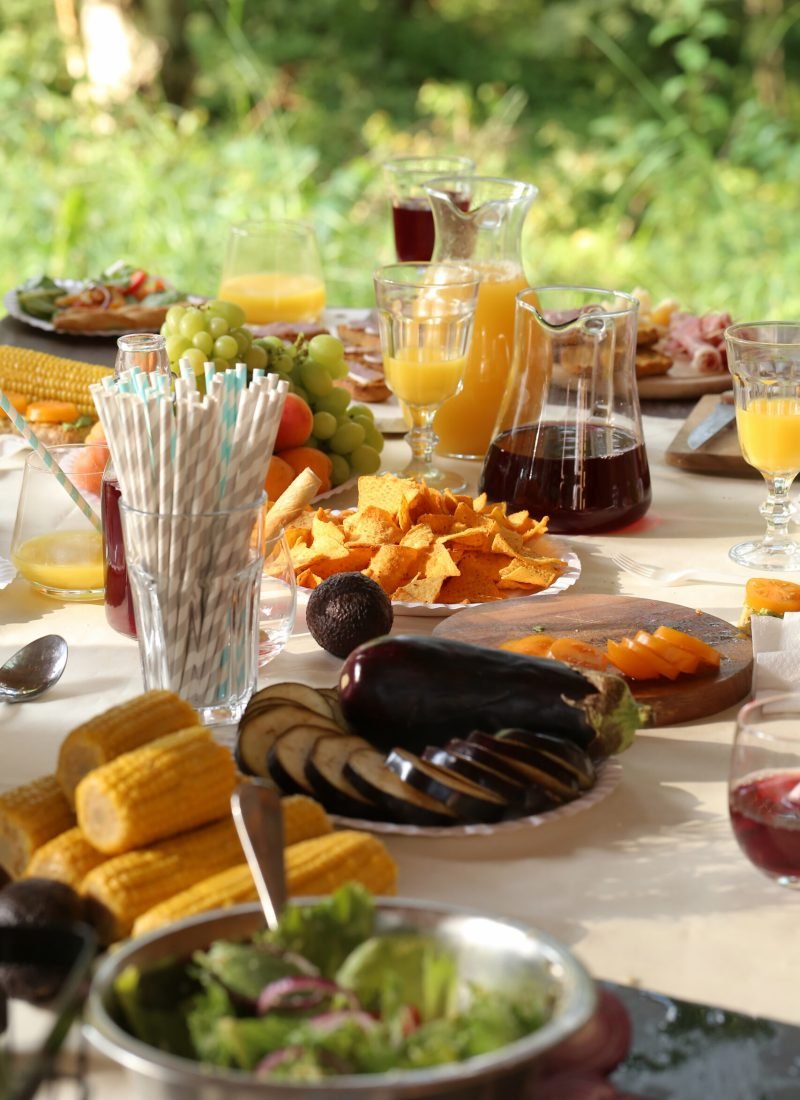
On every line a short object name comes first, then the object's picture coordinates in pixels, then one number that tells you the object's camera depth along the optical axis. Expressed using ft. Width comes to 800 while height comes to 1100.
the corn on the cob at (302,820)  3.48
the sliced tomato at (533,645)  4.69
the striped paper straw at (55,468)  5.37
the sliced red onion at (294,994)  2.58
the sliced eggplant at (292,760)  3.80
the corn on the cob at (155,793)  3.34
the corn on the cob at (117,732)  3.59
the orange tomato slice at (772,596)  5.23
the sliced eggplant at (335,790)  3.74
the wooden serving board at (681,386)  8.30
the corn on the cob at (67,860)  3.34
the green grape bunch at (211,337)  6.84
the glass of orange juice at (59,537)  5.59
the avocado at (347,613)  4.97
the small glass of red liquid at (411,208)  8.48
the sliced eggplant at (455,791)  3.70
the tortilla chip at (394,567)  5.42
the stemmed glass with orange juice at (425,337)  6.57
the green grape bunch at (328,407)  6.89
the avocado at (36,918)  2.90
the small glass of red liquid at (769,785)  3.41
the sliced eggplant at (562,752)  3.83
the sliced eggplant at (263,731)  3.89
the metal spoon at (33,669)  4.74
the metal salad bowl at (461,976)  2.29
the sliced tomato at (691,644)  4.61
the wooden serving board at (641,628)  4.55
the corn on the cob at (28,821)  3.52
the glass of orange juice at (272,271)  9.46
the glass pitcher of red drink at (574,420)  6.12
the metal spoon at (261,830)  2.98
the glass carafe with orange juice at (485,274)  7.03
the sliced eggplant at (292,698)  4.02
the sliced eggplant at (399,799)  3.70
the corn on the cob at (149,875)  3.22
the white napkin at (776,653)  4.73
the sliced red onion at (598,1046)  2.85
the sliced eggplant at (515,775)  3.74
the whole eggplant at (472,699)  3.99
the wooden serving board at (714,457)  7.17
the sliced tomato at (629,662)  4.58
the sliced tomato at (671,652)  4.58
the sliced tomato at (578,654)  4.62
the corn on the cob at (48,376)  7.82
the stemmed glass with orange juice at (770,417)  5.93
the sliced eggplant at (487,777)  3.74
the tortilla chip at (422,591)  5.36
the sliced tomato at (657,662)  4.58
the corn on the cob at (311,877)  3.11
